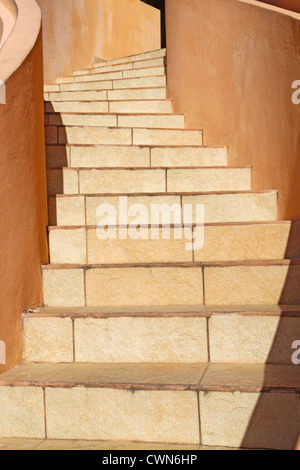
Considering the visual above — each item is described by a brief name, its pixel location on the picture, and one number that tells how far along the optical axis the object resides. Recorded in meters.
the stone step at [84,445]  2.04
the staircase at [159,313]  2.06
